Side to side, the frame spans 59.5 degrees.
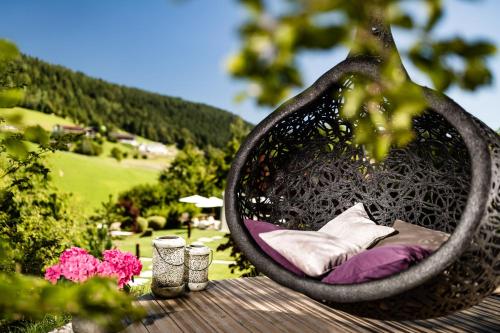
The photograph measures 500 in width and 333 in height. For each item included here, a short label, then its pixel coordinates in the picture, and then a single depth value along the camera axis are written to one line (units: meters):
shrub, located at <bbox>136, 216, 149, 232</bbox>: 10.28
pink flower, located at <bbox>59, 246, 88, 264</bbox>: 2.37
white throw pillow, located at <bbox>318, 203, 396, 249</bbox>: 2.59
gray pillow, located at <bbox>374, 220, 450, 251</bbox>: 2.36
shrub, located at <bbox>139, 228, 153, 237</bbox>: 9.91
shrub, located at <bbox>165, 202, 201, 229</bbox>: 10.90
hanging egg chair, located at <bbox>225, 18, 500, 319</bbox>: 1.76
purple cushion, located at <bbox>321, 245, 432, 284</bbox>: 1.95
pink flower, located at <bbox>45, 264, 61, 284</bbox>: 2.36
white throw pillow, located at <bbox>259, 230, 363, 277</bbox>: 2.20
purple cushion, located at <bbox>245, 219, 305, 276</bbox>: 2.31
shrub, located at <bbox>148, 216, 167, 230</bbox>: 10.66
